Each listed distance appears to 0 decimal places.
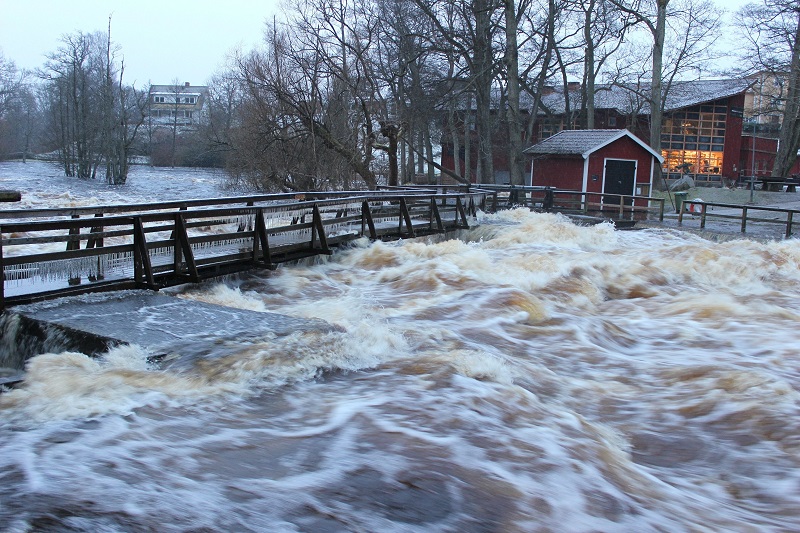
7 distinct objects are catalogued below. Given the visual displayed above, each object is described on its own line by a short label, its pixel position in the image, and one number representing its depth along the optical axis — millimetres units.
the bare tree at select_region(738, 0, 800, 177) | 32688
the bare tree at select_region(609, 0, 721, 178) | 31672
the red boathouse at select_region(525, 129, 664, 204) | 28938
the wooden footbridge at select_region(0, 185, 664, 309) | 6953
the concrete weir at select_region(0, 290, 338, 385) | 5562
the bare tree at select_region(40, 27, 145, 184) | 44969
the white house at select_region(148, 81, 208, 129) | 102562
